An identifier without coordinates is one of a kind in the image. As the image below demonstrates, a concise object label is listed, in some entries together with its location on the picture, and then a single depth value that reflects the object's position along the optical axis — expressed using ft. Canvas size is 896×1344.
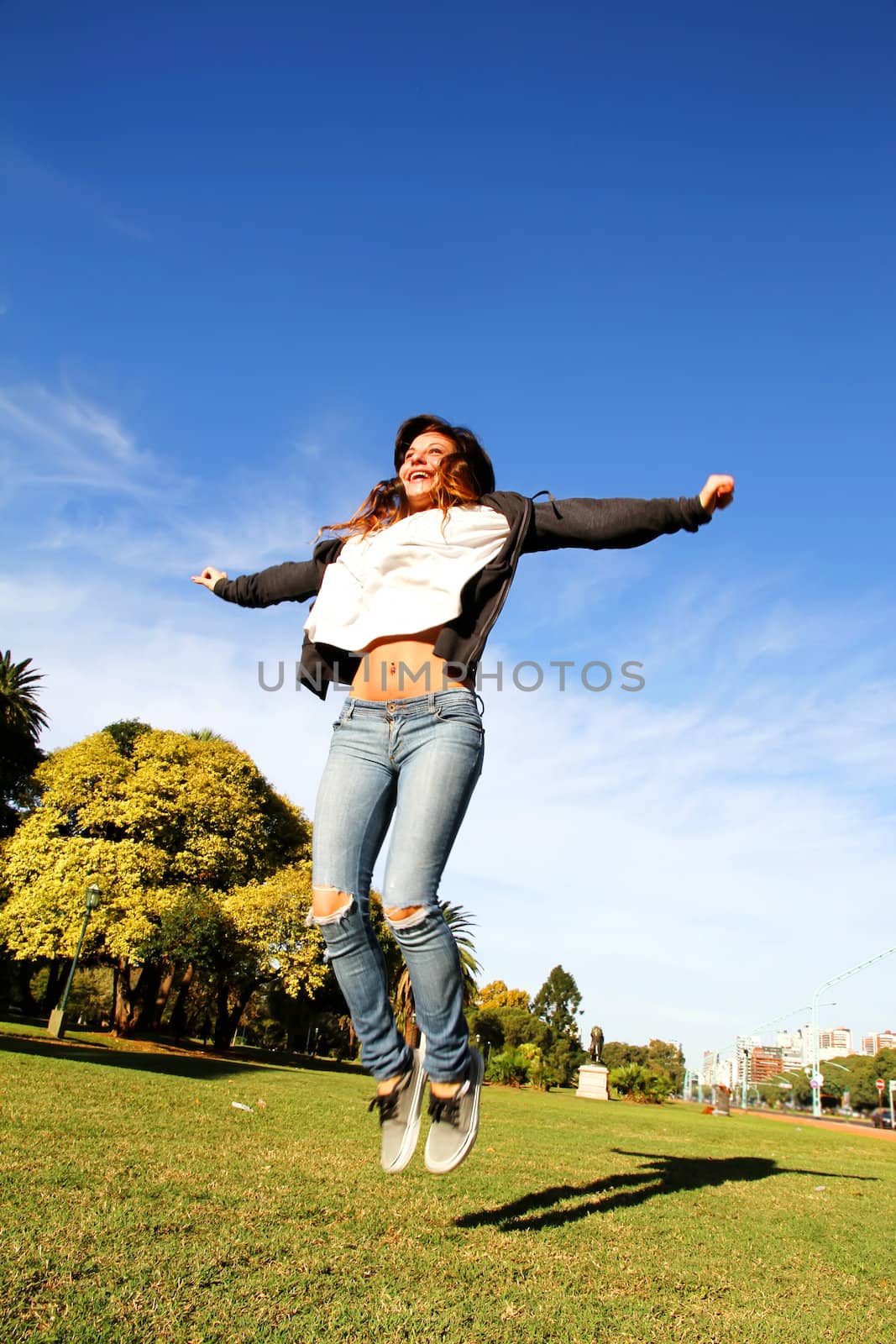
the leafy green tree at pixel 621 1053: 400.63
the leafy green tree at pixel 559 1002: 196.65
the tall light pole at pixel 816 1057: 211.61
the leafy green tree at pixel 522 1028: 192.31
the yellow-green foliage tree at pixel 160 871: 84.17
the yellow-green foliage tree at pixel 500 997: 211.82
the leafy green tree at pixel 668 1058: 450.71
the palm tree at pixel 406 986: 95.50
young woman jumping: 10.15
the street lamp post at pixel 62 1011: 72.33
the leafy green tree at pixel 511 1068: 114.32
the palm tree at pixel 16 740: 93.81
